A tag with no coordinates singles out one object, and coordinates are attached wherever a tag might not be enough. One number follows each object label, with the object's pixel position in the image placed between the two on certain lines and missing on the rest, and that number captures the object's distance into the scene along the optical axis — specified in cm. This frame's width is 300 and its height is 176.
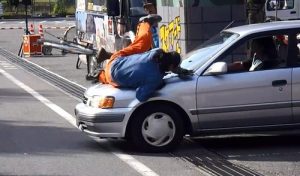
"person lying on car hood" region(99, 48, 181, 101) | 1054
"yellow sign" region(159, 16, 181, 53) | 1802
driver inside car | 1077
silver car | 1050
